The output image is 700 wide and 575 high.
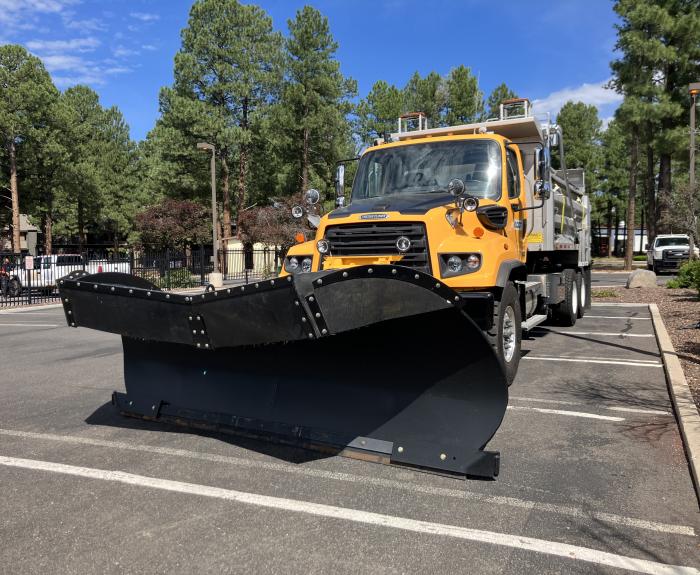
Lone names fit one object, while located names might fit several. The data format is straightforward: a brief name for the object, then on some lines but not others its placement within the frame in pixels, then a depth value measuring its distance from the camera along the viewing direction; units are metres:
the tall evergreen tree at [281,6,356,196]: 37.62
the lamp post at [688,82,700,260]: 20.22
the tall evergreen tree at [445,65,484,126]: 40.38
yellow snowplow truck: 3.58
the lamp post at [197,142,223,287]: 26.55
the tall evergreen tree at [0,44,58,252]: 32.94
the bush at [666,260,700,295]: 15.30
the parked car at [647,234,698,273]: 29.27
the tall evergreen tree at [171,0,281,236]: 37.19
